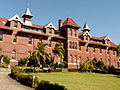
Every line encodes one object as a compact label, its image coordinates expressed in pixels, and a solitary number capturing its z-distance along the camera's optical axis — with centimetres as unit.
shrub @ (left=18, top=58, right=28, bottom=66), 3573
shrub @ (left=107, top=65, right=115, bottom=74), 4116
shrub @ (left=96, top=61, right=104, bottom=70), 4919
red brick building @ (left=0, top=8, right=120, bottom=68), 3653
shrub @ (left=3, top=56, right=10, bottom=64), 3331
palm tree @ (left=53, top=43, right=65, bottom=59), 3725
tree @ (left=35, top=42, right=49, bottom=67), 3284
